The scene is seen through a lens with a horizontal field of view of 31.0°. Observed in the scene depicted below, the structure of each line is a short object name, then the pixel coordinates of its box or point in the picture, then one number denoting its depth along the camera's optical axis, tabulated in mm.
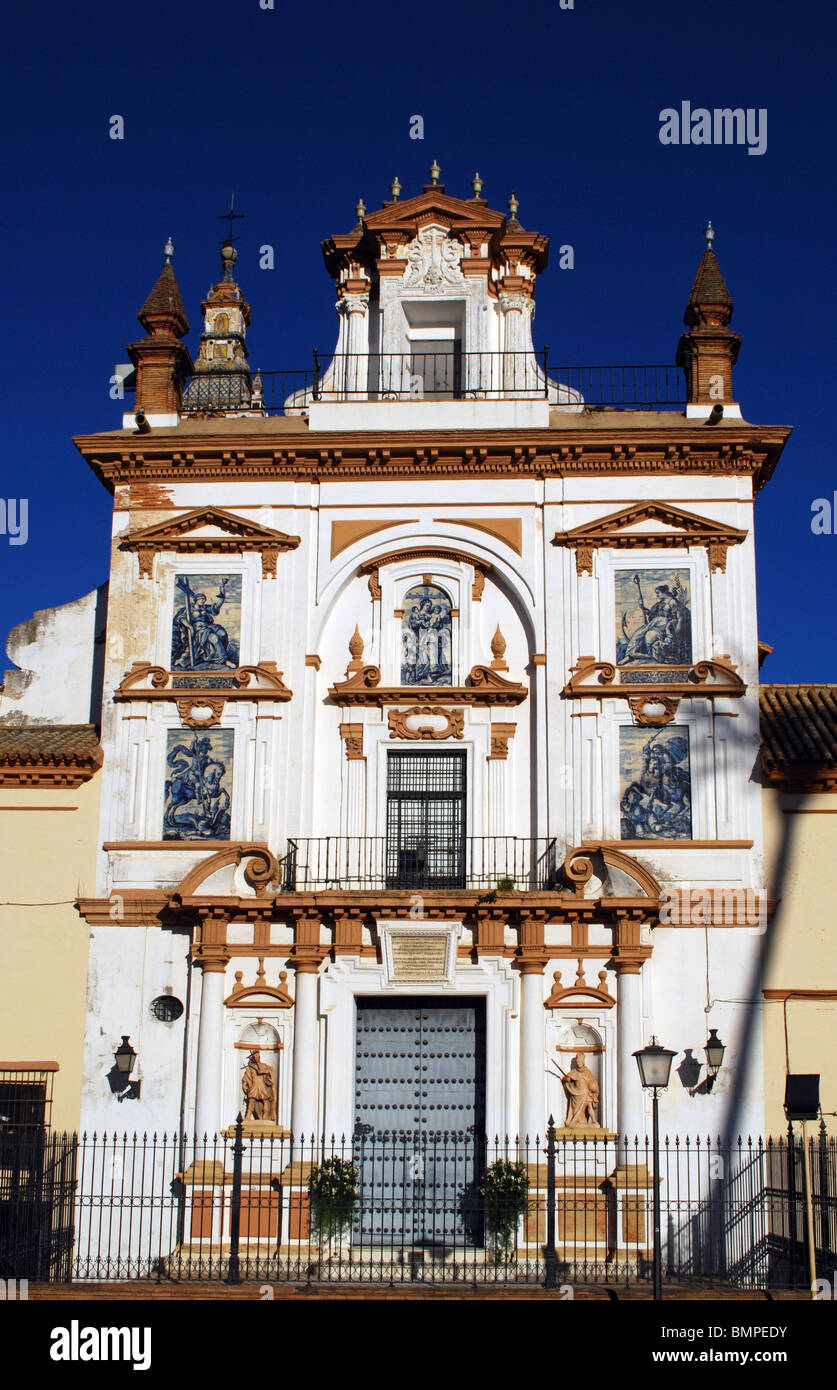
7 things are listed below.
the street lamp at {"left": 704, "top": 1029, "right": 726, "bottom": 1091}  20219
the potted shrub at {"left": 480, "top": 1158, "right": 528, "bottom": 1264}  18953
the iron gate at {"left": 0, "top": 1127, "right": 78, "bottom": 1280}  17420
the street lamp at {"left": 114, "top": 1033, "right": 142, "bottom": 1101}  20344
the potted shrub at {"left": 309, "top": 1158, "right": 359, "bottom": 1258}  19250
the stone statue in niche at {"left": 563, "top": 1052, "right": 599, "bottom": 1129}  20188
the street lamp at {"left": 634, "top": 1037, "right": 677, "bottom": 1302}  16734
